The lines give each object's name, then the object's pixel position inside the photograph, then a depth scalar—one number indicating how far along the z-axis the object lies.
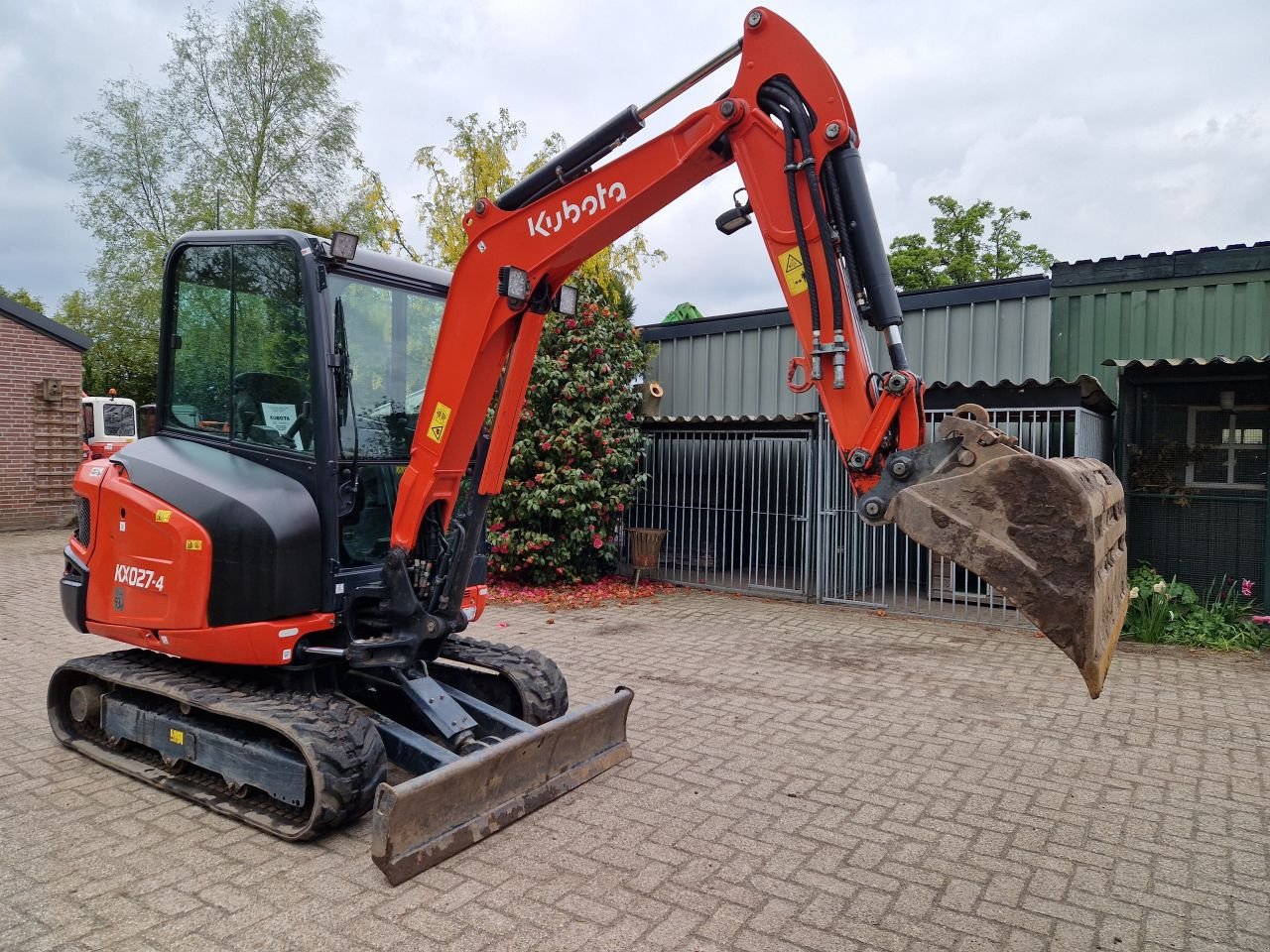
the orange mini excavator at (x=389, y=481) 3.27
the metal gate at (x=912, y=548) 9.20
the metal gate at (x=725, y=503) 11.21
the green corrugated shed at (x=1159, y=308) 9.47
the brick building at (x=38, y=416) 16.38
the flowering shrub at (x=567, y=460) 10.41
